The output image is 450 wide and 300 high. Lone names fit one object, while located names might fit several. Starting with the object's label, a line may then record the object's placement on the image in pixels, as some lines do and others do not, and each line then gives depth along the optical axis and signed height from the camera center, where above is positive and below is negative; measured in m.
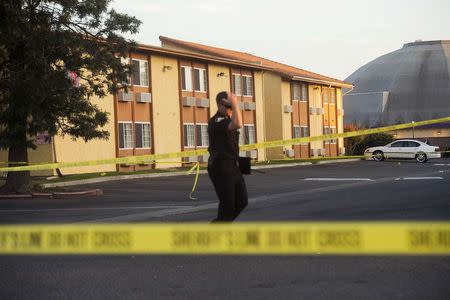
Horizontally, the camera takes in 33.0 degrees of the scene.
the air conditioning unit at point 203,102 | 39.49 +2.85
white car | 46.03 -0.06
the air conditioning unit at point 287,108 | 49.02 +2.93
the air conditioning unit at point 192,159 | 38.83 -0.10
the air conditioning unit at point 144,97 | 34.94 +2.85
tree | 19.66 +2.61
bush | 58.34 +0.72
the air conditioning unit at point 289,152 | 49.59 +0.08
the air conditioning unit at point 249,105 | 43.73 +2.88
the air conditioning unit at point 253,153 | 43.69 +0.11
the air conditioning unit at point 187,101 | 38.16 +2.83
